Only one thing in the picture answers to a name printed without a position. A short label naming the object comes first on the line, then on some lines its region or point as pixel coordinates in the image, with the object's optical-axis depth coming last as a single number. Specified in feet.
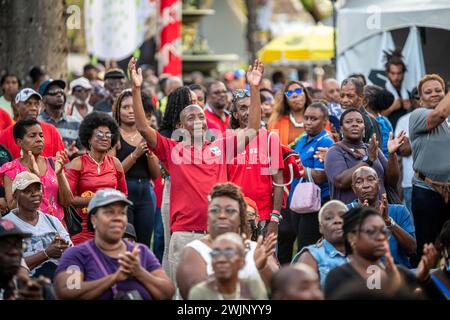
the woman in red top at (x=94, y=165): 60.27
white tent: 86.11
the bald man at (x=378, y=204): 56.71
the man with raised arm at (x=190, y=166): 54.34
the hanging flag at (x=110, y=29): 113.72
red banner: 145.54
